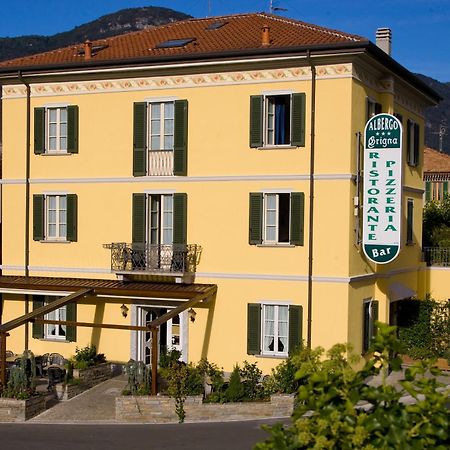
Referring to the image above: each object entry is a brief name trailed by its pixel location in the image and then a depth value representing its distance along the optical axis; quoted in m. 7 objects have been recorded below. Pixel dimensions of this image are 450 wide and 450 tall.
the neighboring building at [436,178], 47.78
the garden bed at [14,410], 18.73
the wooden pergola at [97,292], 19.83
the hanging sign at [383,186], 21.06
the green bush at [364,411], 5.24
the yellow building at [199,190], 21.27
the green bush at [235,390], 18.67
